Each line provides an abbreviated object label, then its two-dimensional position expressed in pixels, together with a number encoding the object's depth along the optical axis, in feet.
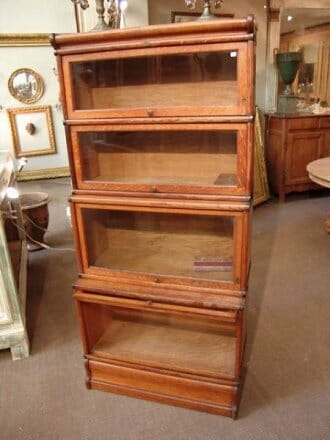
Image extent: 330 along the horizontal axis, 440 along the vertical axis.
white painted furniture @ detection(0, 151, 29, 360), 5.95
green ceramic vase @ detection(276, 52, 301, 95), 13.29
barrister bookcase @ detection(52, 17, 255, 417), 4.01
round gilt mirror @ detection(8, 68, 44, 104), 15.93
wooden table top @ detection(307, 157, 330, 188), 8.49
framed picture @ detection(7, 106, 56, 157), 16.35
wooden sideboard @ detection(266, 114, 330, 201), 13.36
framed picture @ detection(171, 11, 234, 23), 12.59
